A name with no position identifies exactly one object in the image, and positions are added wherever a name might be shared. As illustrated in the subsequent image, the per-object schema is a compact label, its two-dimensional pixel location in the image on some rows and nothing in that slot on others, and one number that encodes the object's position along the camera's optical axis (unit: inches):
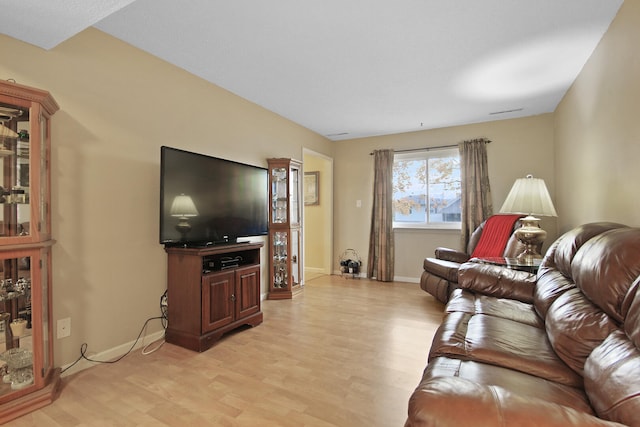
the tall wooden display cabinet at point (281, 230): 156.8
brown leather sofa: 29.9
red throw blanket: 143.8
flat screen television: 98.0
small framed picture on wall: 223.1
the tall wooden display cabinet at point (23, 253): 66.8
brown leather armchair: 136.3
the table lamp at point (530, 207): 117.7
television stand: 97.8
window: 186.9
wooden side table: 102.2
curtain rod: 183.6
